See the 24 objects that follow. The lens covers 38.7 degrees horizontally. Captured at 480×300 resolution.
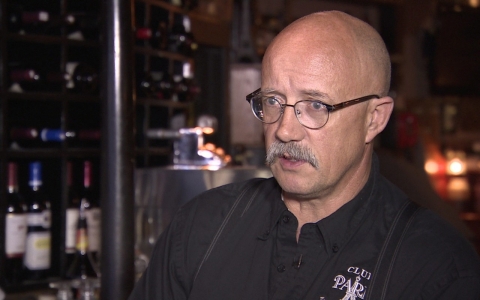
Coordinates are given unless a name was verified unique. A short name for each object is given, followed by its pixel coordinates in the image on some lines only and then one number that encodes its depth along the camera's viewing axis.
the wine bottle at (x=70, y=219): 2.80
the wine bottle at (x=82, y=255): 2.80
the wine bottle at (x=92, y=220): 2.83
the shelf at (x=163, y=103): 3.28
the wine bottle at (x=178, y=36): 3.42
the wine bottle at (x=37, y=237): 2.67
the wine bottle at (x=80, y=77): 2.89
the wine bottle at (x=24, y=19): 2.73
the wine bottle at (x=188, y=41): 3.46
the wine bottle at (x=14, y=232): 2.60
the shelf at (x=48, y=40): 2.68
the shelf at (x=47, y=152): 2.66
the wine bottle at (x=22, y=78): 2.70
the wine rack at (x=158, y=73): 3.25
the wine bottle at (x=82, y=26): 2.95
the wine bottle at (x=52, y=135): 2.79
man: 1.44
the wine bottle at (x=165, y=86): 3.30
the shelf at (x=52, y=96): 2.68
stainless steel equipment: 2.78
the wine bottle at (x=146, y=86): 3.20
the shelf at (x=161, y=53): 3.19
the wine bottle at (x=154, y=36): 3.13
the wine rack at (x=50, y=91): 2.72
